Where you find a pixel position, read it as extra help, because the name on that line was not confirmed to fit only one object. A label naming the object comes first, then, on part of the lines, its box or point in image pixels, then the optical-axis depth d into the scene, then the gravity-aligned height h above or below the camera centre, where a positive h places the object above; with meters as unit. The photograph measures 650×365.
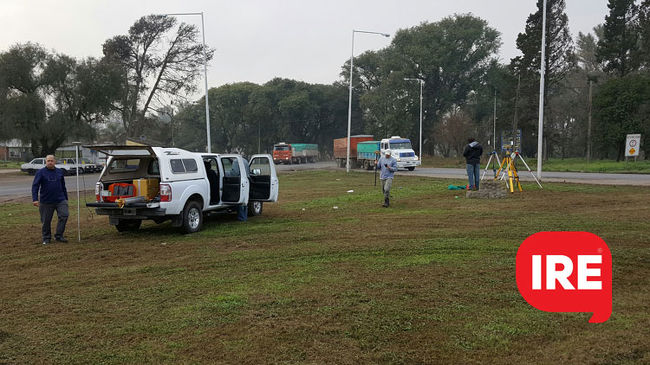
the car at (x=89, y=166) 45.45 -0.77
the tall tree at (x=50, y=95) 42.53 +5.57
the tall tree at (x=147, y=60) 48.06 +9.13
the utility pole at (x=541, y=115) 20.98 +1.57
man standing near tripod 16.46 -0.20
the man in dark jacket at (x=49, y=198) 10.31 -0.82
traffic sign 31.93 +0.47
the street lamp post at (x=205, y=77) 29.24 +4.69
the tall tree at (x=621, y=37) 45.91 +10.42
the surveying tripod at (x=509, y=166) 16.83 -0.42
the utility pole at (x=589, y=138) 39.91 +1.14
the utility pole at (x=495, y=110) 53.04 +5.08
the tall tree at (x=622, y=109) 41.34 +3.54
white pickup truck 10.46 -0.62
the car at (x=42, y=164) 41.57 -0.60
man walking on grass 14.73 -0.47
